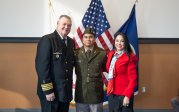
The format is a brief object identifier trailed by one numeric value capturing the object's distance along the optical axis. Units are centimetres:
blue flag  377
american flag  374
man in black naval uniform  226
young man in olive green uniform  242
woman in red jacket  239
